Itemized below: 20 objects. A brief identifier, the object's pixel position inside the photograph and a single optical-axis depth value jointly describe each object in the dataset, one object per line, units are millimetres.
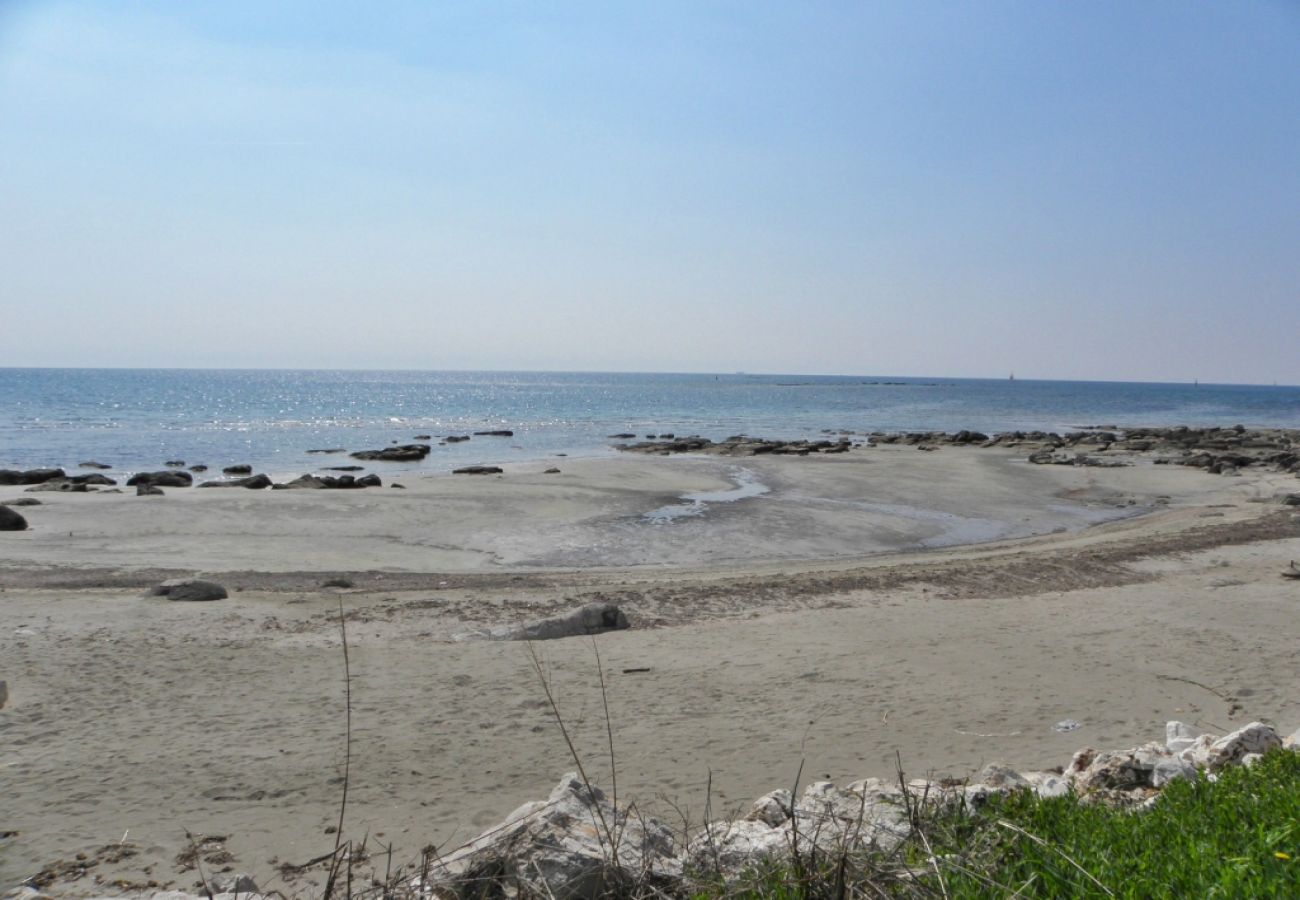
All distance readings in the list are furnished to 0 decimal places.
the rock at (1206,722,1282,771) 5371
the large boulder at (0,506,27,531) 19078
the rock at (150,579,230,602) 12086
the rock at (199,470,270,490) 28906
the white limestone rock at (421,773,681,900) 3646
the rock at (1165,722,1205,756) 6038
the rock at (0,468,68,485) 28719
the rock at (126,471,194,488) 29328
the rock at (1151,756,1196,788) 4961
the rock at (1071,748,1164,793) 5137
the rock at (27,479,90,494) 26991
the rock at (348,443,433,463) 39875
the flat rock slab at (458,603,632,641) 10438
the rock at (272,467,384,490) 28250
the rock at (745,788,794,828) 4652
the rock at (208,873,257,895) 4207
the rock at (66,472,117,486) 29000
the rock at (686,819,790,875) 3902
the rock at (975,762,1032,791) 4918
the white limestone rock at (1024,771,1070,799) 4748
